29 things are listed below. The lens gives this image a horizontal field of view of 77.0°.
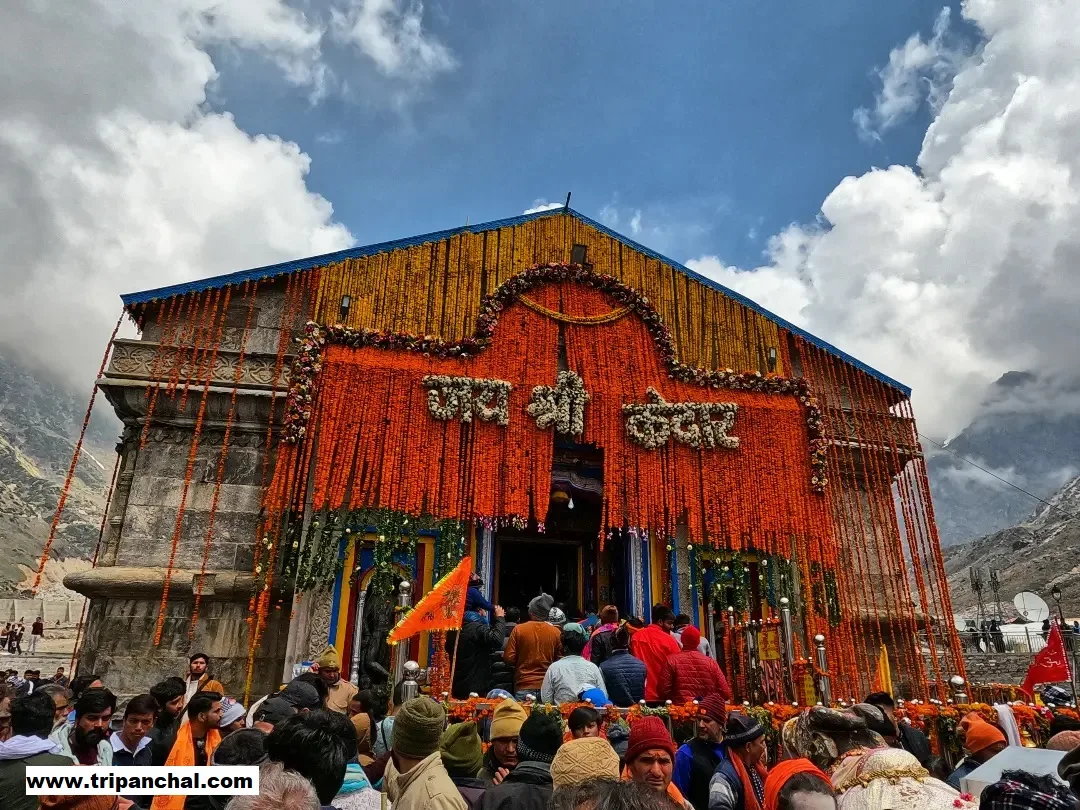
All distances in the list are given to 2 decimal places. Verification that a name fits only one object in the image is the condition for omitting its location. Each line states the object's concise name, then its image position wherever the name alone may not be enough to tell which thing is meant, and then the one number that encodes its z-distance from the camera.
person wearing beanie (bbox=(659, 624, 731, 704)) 5.90
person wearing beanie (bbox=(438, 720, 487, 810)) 3.48
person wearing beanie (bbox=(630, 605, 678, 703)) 7.12
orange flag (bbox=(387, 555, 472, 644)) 7.07
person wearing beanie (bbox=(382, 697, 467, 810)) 3.01
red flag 10.09
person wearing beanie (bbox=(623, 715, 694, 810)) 3.41
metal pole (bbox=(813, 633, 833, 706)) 8.45
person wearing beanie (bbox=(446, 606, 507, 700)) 7.48
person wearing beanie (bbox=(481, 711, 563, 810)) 3.03
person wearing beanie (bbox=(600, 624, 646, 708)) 6.65
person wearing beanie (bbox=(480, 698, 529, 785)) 3.94
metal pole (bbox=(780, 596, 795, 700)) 9.23
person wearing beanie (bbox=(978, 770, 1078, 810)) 2.08
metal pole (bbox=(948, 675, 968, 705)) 8.12
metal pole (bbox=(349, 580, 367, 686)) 10.81
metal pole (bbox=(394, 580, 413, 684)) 7.54
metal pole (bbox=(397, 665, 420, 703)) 5.93
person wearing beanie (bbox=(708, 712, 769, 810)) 3.80
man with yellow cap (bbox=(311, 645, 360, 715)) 6.56
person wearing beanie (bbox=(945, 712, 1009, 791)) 5.11
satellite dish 24.09
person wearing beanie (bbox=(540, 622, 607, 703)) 6.24
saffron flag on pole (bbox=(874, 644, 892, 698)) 13.27
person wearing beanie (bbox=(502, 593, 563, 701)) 7.12
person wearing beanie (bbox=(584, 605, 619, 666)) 7.93
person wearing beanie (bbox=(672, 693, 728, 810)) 4.18
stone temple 11.02
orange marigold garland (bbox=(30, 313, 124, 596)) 10.63
